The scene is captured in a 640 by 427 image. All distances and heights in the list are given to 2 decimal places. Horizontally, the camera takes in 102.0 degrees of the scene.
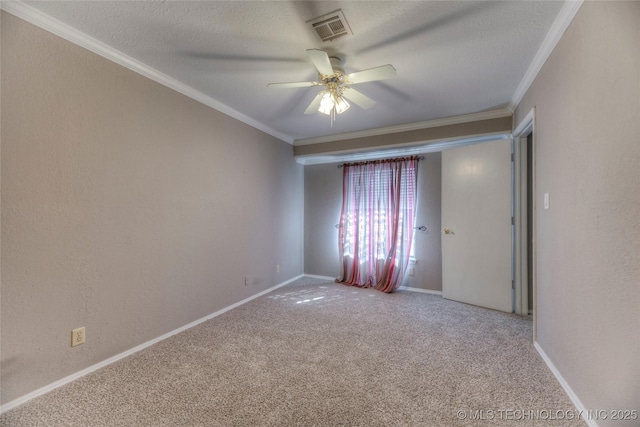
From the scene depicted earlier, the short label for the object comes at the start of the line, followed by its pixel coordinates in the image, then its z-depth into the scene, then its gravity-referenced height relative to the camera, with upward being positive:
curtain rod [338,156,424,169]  3.73 +0.81
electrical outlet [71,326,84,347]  1.75 -0.83
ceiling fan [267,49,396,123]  1.72 +0.99
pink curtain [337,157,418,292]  3.78 -0.12
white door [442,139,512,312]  2.96 -0.13
